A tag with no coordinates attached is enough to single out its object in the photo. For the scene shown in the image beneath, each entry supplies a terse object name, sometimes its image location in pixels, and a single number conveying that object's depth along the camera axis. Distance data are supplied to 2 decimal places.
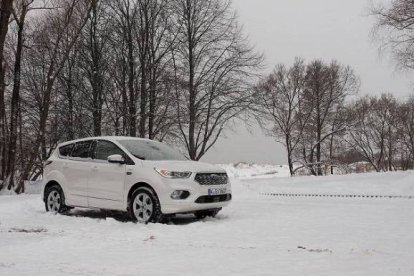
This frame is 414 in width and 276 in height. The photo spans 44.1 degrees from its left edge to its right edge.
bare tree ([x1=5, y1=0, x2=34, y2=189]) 22.74
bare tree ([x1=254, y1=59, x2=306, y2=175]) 51.34
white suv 9.58
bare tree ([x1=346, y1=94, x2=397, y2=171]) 57.28
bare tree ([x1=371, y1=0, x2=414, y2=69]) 23.44
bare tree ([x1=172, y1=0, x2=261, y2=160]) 32.19
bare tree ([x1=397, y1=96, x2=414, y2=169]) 57.69
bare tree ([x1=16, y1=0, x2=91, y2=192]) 22.11
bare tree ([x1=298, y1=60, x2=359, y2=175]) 50.38
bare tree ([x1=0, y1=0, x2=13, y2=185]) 20.05
